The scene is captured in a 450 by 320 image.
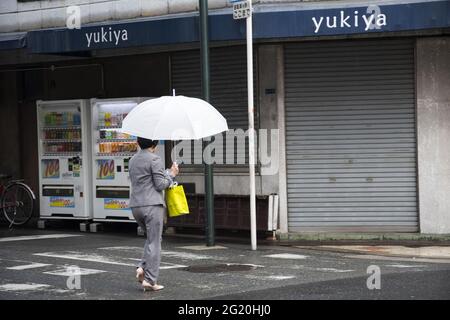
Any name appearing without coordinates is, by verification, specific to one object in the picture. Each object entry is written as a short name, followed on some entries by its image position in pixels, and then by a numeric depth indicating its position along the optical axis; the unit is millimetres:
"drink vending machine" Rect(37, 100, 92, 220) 16094
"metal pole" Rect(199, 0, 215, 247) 13055
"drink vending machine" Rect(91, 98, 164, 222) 15539
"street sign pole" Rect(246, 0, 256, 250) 12625
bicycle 16812
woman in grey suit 8977
